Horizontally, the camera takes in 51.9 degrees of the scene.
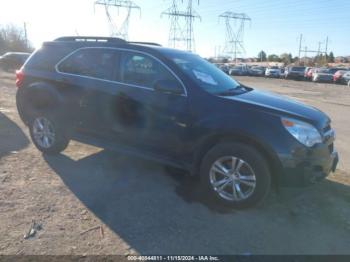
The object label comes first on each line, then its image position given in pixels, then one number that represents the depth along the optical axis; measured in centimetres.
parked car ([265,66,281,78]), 4891
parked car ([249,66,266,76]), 5275
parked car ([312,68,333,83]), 4038
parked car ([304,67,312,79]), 4492
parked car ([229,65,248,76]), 5397
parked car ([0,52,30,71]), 2697
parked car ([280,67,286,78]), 4854
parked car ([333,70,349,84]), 3909
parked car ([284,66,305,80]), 4544
